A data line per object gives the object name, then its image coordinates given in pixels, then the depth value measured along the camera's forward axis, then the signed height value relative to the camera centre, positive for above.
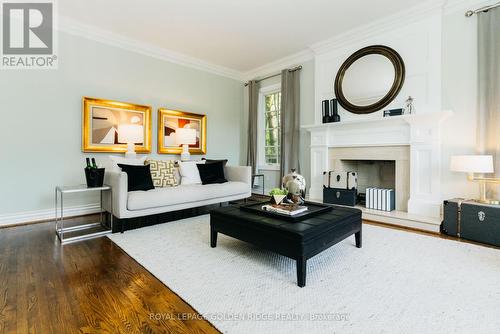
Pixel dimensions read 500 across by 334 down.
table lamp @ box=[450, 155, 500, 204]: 2.56 +0.00
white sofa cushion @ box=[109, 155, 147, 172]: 3.21 +0.04
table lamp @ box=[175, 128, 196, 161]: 4.38 +0.47
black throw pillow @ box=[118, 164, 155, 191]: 3.07 -0.16
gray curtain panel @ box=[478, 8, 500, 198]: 2.79 +0.92
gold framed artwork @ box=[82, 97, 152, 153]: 3.70 +0.61
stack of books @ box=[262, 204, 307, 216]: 2.06 -0.38
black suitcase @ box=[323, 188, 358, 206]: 3.73 -0.47
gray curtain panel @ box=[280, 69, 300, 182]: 4.76 +0.87
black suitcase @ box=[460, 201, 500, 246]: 2.43 -0.57
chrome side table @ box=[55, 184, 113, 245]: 2.60 -0.76
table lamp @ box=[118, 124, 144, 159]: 3.62 +0.43
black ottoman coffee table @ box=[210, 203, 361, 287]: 1.68 -0.50
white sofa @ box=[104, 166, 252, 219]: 2.83 -0.41
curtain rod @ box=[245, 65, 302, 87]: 4.73 +1.86
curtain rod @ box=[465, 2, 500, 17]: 2.83 +1.83
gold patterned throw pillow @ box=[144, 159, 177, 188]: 3.45 -0.12
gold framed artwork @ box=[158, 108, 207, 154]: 4.53 +0.68
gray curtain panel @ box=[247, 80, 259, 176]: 5.55 +0.93
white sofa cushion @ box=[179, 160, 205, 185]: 3.87 -0.13
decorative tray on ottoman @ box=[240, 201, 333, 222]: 2.00 -0.40
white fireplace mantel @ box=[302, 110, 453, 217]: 3.15 +0.34
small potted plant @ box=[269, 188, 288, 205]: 2.29 -0.28
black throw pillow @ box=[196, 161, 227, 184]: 3.96 -0.13
